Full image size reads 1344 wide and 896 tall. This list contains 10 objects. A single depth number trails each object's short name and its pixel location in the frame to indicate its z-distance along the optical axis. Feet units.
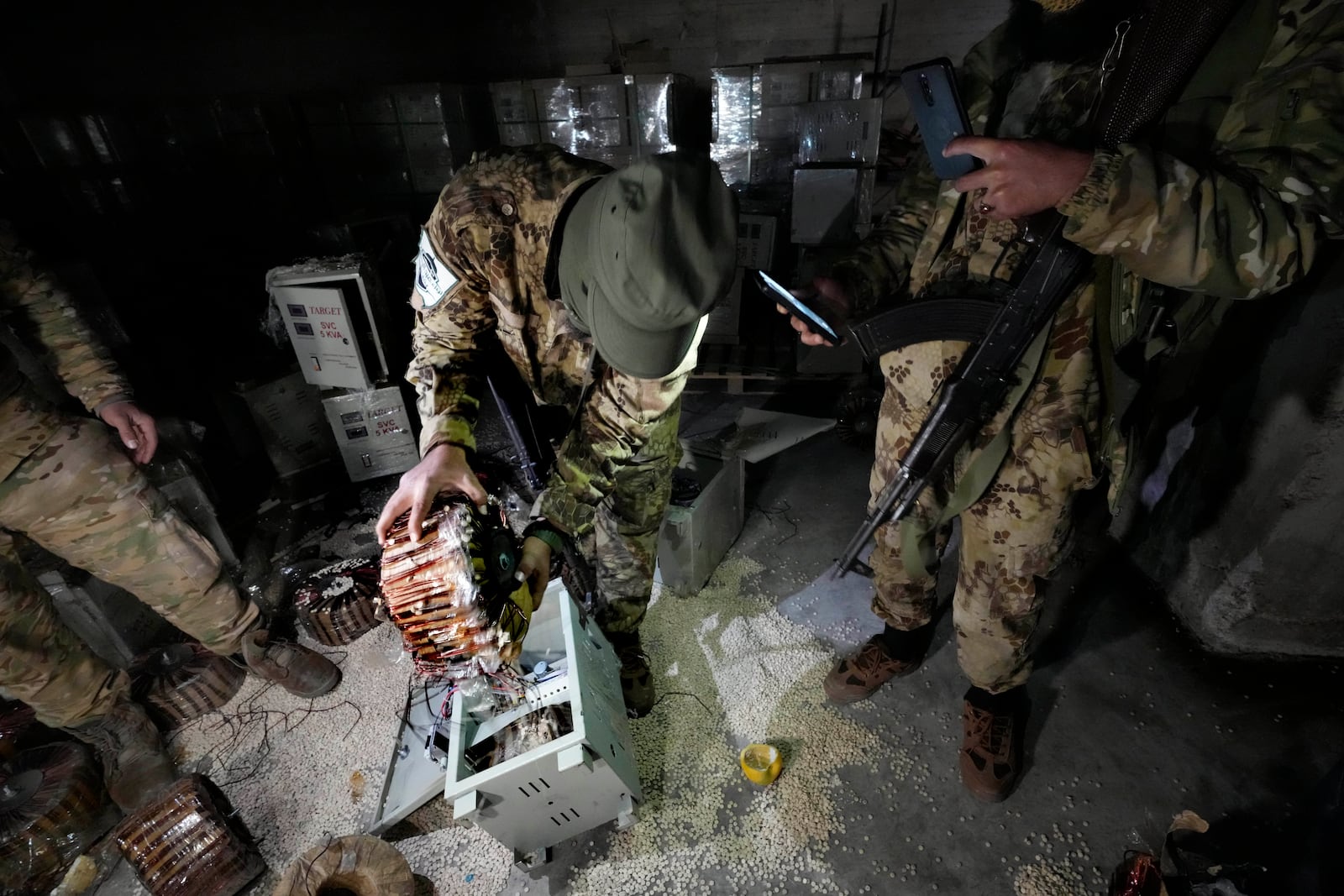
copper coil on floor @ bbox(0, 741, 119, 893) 5.69
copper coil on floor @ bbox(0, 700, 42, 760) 6.75
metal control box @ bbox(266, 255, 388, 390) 10.07
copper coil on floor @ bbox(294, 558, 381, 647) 8.04
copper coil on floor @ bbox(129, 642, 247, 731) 7.26
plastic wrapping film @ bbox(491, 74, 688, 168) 13.79
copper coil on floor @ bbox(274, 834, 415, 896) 4.98
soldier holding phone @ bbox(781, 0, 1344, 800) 3.39
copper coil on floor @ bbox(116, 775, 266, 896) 5.34
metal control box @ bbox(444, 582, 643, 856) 4.74
